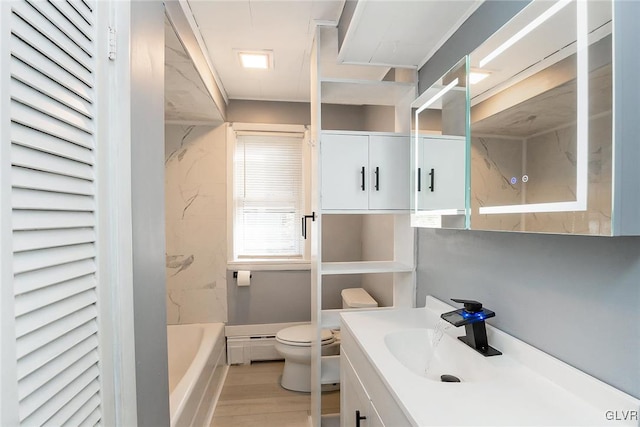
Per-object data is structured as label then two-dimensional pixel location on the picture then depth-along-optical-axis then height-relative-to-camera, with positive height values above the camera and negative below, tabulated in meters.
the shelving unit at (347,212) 1.84 -0.07
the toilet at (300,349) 2.44 -1.12
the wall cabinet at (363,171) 1.82 +0.22
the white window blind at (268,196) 3.20 +0.13
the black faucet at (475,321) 1.16 -0.42
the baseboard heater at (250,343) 3.04 -1.33
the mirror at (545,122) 0.70 +0.24
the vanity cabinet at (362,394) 0.97 -0.71
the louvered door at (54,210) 0.62 +0.00
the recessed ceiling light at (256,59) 2.21 +1.12
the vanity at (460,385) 0.79 -0.53
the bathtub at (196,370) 1.80 -1.19
